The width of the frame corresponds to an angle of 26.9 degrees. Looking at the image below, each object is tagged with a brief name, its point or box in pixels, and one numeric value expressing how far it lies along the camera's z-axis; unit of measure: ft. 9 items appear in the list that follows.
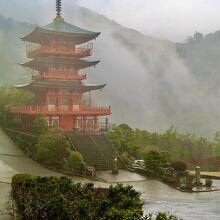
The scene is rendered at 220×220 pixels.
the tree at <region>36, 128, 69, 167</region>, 117.70
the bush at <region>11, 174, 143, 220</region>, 51.99
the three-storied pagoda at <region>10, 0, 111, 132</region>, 145.79
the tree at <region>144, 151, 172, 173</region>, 112.47
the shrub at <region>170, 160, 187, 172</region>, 113.19
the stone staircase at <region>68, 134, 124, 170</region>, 119.85
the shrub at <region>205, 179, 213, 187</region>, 103.14
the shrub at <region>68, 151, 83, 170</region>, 111.34
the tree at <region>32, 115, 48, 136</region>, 132.46
